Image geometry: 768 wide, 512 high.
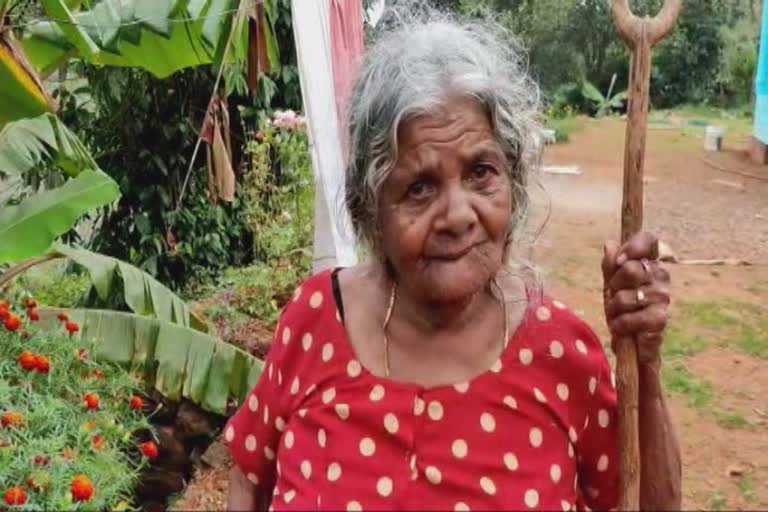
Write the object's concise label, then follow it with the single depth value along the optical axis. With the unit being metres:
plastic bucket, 11.89
